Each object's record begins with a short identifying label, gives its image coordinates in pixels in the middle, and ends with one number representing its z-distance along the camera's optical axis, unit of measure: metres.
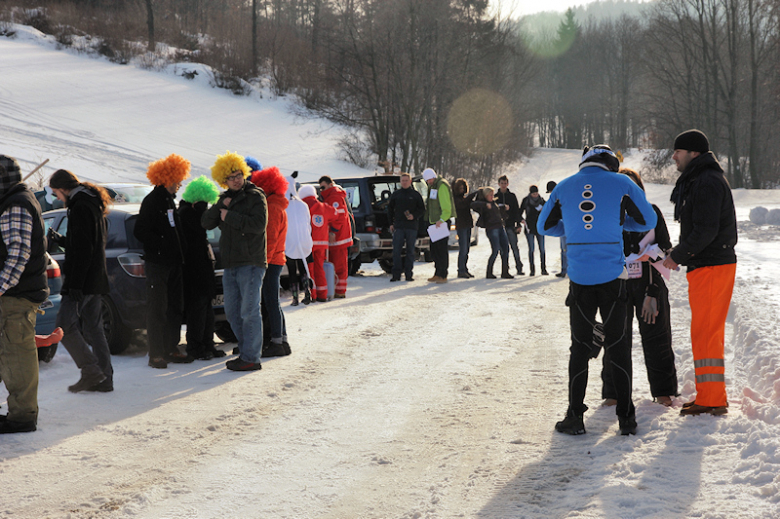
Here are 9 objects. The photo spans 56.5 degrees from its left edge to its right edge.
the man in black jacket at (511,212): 15.28
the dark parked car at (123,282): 7.61
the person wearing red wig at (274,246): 7.67
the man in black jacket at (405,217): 13.87
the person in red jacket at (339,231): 12.00
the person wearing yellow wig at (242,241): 6.95
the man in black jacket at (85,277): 5.98
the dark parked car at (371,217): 15.16
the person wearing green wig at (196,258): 7.53
